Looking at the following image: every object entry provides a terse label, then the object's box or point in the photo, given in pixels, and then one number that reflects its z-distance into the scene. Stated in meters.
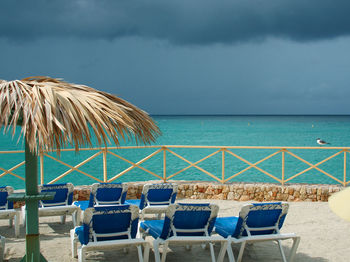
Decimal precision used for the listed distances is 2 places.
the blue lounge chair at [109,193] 6.47
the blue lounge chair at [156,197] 6.45
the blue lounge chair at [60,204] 6.36
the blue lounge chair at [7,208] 6.18
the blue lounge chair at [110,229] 4.43
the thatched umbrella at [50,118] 3.67
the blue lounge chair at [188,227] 4.59
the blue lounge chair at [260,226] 4.71
